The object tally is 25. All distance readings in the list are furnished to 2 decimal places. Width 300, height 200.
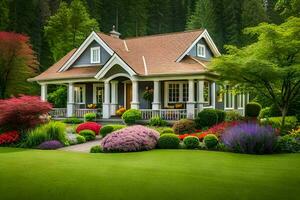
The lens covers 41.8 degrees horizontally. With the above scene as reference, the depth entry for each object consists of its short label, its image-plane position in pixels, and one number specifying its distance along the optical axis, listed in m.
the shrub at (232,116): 23.63
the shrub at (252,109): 27.34
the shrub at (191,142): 16.16
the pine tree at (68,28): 49.97
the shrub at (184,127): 21.17
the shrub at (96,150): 16.23
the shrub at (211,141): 15.72
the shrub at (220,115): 23.11
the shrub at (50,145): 17.34
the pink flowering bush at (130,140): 15.70
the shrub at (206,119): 22.27
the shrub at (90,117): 28.08
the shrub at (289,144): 14.37
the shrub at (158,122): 24.89
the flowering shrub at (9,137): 18.47
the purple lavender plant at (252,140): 14.27
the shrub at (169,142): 16.41
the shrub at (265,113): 29.52
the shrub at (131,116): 25.48
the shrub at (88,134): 20.34
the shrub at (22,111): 18.77
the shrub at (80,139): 19.34
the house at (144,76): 26.02
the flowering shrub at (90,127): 22.28
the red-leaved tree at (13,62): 38.19
